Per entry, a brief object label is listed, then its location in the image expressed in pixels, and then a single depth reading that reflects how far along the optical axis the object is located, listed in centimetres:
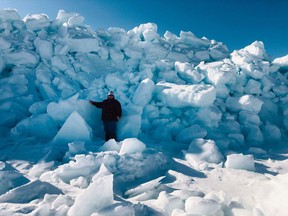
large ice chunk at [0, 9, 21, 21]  767
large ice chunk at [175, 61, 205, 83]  670
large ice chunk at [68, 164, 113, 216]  220
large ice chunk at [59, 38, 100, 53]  742
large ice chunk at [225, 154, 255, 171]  377
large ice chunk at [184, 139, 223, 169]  406
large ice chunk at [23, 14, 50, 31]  782
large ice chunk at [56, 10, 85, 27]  874
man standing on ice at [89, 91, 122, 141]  498
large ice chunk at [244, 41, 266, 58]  842
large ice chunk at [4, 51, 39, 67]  639
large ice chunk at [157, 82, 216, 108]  557
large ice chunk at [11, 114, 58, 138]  482
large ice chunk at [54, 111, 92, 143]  448
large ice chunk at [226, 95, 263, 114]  607
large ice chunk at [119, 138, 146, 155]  379
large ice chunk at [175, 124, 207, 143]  521
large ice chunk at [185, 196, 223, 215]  231
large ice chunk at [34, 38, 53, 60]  681
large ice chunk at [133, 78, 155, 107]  582
